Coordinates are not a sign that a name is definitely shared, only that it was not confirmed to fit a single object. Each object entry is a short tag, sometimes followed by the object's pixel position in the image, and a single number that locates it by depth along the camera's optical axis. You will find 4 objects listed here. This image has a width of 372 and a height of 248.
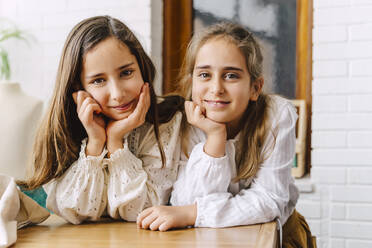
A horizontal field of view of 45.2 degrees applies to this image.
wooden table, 0.91
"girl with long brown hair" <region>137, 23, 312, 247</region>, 1.06
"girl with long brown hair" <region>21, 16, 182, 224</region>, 1.10
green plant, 2.12
